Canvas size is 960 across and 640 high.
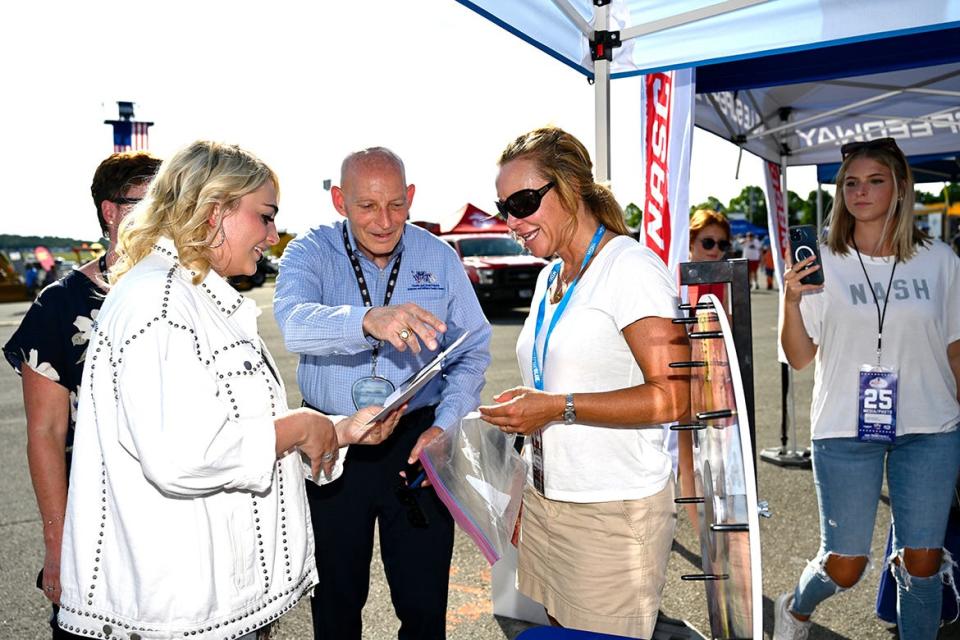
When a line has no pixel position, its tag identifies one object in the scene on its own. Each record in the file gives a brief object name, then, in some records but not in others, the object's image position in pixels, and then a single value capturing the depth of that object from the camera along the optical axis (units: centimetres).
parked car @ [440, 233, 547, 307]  1677
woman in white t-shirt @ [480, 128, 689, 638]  189
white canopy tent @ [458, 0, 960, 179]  294
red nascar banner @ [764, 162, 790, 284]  545
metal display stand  118
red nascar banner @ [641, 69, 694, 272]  382
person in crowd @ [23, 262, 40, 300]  2665
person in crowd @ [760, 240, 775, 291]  2652
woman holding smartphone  268
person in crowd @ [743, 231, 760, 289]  2812
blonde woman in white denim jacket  141
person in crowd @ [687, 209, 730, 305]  474
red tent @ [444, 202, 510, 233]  2327
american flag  1481
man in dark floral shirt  200
